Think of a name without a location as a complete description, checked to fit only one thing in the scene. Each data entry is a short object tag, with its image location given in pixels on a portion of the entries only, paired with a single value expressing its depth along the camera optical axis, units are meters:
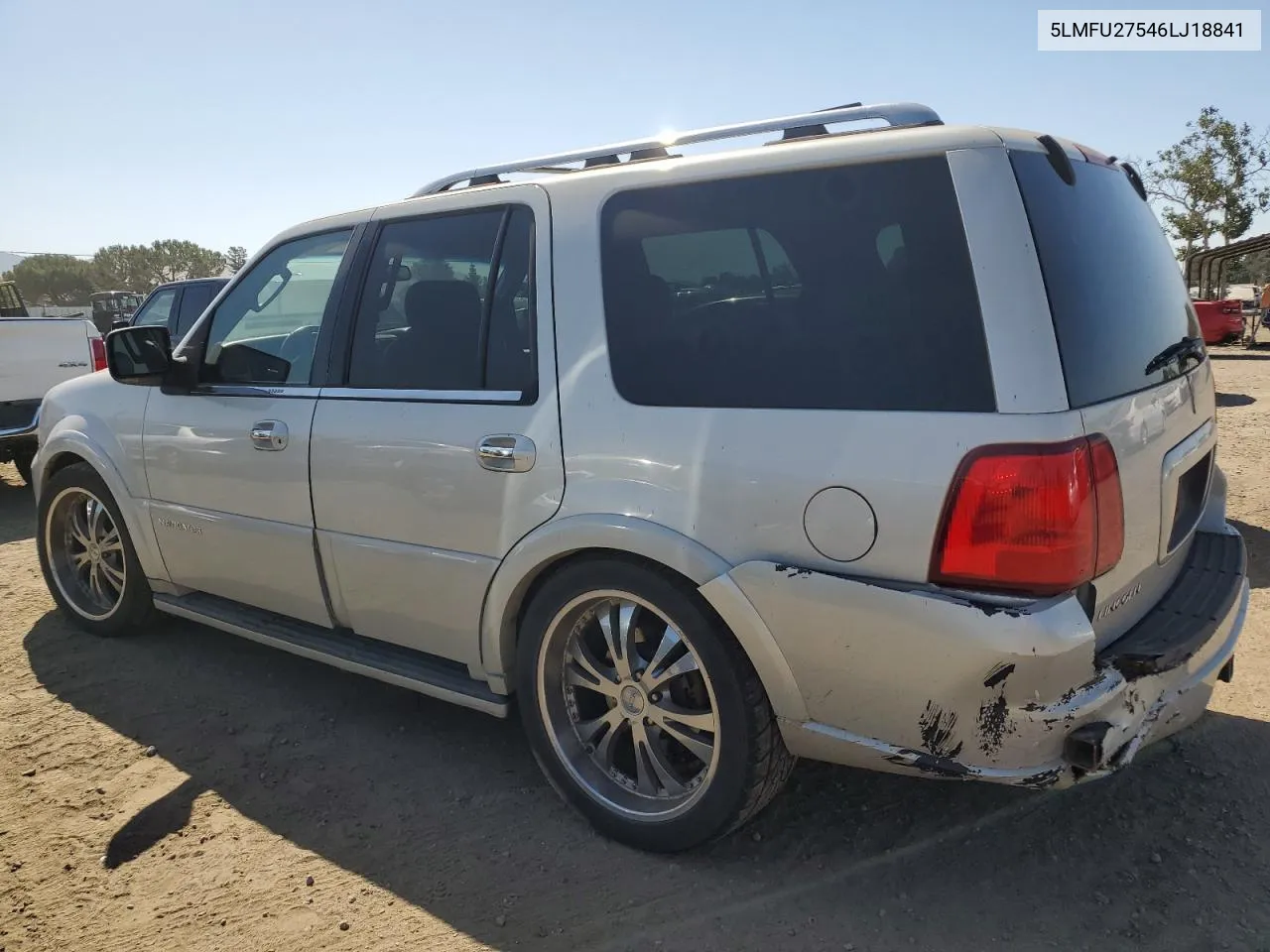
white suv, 2.00
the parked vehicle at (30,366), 7.56
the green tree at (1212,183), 28.20
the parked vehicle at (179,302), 9.94
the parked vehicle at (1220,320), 16.28
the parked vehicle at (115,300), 34.22
